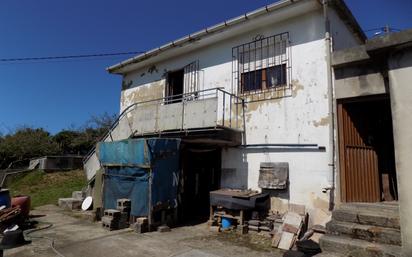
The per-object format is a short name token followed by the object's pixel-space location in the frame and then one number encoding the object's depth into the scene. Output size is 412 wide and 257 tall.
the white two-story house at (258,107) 8.30
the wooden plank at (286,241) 7.10
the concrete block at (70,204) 12.34
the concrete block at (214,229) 8.82
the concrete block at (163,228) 8.68
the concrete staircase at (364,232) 5.70
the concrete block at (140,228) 8.45
